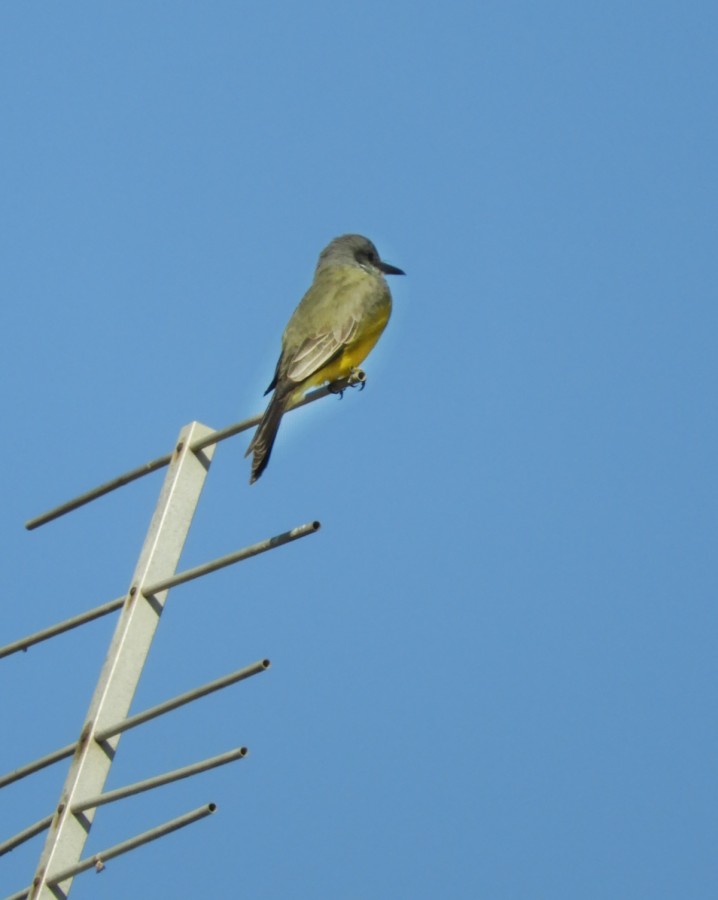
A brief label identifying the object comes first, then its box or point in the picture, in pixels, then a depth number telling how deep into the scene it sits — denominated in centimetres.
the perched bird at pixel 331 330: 1562
